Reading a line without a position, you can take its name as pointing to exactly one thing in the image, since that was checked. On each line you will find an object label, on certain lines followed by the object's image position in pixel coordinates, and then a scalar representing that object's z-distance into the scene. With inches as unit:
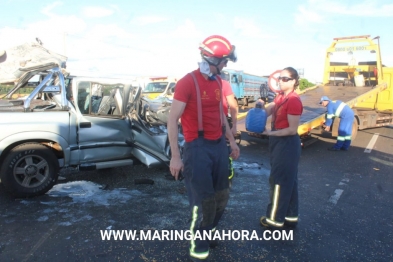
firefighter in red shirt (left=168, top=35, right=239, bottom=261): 112.4
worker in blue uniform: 350.6
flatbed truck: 440.5
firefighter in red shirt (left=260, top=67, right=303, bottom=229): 140.9
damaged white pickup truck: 178.4
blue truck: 837.2
